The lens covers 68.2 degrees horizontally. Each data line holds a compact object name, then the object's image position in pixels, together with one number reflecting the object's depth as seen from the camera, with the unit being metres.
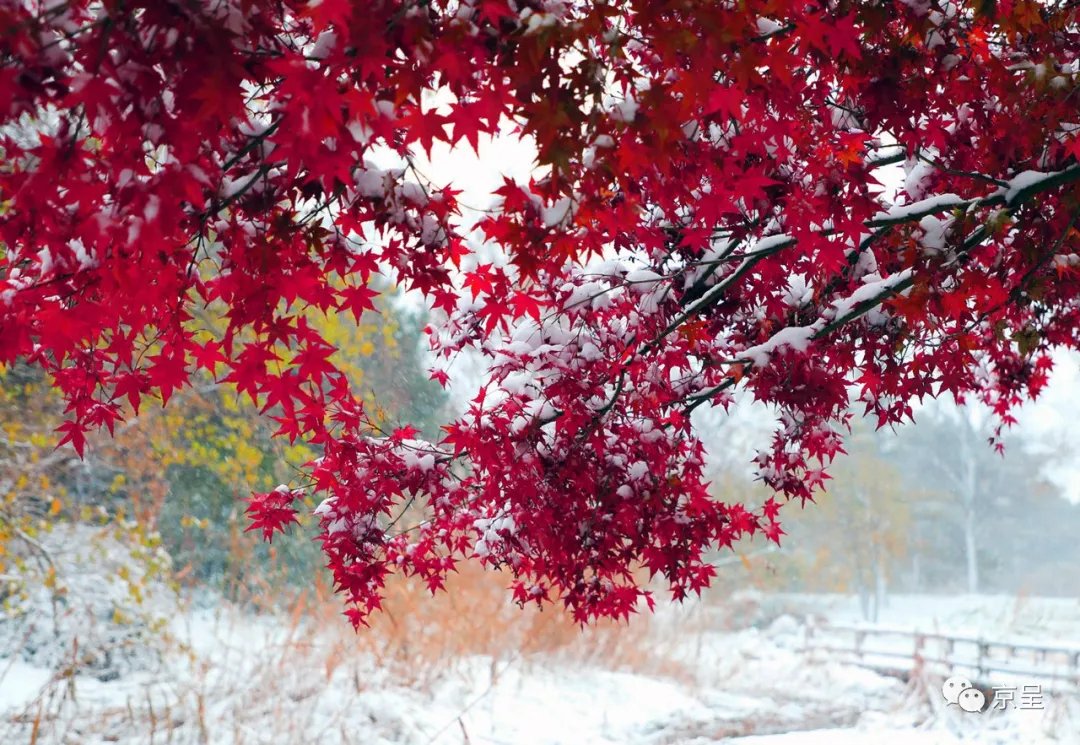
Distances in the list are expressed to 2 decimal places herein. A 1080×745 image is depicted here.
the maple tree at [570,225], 1.20
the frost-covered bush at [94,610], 6.57
